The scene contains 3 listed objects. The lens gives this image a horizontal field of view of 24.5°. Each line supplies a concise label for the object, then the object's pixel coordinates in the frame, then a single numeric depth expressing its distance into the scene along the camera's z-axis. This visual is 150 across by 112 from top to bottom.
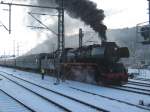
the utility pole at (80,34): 34.67
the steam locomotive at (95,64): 23.70
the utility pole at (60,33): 27.83
